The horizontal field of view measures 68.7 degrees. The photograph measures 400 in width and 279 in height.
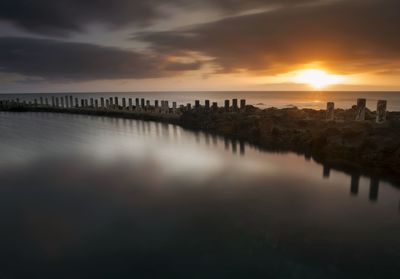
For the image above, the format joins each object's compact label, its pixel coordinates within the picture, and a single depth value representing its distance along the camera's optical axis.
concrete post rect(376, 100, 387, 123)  12.89
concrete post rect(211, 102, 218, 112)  24.93
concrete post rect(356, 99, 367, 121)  13.89
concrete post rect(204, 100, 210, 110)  25.91
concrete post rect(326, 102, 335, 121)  15.78
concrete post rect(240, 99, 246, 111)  22.20
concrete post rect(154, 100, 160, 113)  31.45
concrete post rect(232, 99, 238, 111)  23.25
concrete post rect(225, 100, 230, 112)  24.14
